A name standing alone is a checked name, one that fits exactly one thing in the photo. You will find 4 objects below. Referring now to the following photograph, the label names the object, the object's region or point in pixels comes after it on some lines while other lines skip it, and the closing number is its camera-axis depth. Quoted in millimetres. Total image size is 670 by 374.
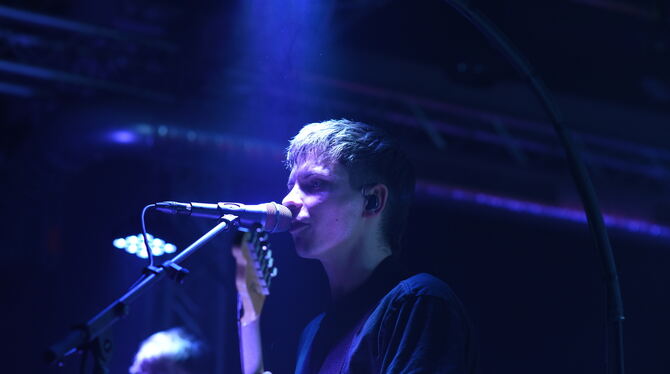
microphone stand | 2154
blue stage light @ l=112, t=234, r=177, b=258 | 2744
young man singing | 2408
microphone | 2582
